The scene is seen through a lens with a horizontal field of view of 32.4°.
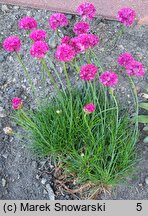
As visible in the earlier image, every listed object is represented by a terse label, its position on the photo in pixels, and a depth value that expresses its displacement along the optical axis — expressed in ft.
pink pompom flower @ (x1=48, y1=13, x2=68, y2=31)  1.24
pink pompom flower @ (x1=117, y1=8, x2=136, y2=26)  1.29
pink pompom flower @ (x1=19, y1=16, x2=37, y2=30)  1.20
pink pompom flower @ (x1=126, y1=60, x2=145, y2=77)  1.17
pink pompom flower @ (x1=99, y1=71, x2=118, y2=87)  1.14
